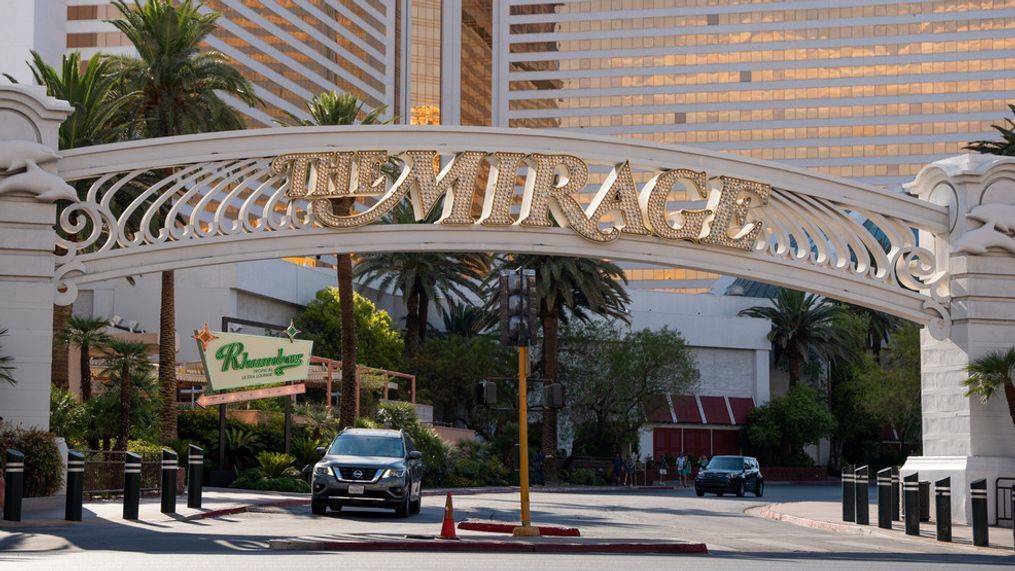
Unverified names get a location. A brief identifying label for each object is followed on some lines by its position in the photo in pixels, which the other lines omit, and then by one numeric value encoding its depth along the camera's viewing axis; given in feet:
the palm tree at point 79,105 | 123.54
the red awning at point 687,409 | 288.30
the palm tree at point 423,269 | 232.73
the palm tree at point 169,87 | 144.15
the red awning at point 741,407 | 292.40
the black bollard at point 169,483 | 87.04
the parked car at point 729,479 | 170.50
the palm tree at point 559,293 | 197.77
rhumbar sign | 133.80
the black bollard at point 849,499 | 99.04
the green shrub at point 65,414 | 115.34
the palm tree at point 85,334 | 135.33
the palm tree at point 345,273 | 151.84
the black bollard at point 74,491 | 77.71
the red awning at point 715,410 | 289.74
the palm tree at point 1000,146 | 152.56
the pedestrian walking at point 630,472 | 226.03
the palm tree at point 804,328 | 272.72
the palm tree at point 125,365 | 130.00
